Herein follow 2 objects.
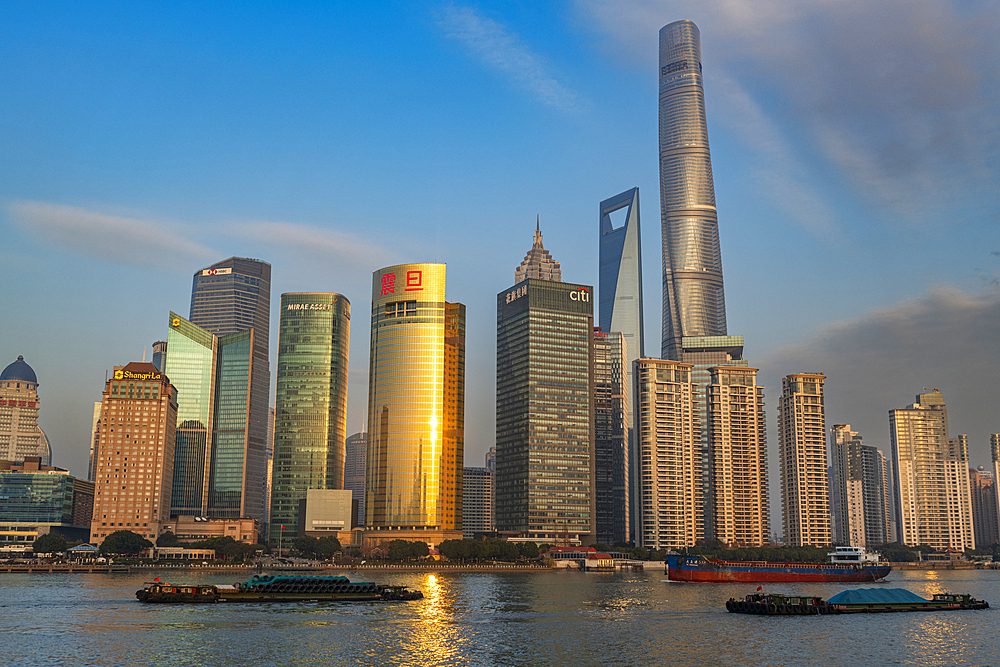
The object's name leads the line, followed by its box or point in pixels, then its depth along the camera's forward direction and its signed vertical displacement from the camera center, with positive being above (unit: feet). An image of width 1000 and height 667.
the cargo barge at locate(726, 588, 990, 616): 501.56 -63.63
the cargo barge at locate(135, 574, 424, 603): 538.88 -62.74
